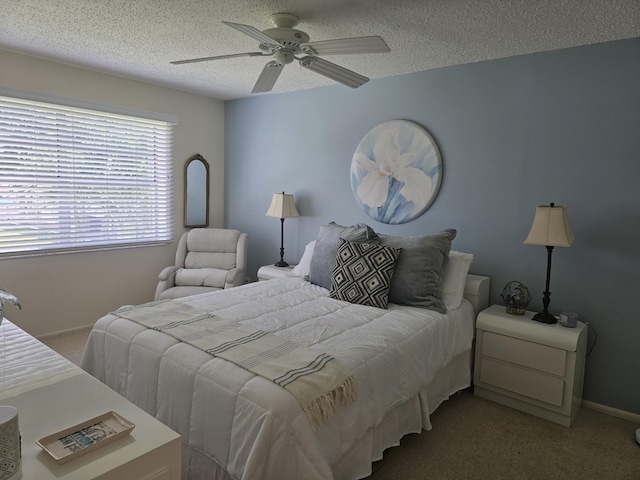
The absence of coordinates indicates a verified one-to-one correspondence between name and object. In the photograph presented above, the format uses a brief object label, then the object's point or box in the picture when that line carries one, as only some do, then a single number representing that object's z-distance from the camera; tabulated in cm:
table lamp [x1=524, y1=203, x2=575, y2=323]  255
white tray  109
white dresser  106
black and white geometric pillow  276
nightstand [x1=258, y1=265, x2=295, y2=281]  391
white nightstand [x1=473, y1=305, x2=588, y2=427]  253
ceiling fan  203
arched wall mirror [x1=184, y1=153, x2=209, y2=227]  466
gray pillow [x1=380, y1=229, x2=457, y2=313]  276
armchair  402
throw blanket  163
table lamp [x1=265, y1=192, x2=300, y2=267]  413
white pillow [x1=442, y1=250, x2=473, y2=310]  286
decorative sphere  281
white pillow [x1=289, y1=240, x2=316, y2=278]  355
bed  155
